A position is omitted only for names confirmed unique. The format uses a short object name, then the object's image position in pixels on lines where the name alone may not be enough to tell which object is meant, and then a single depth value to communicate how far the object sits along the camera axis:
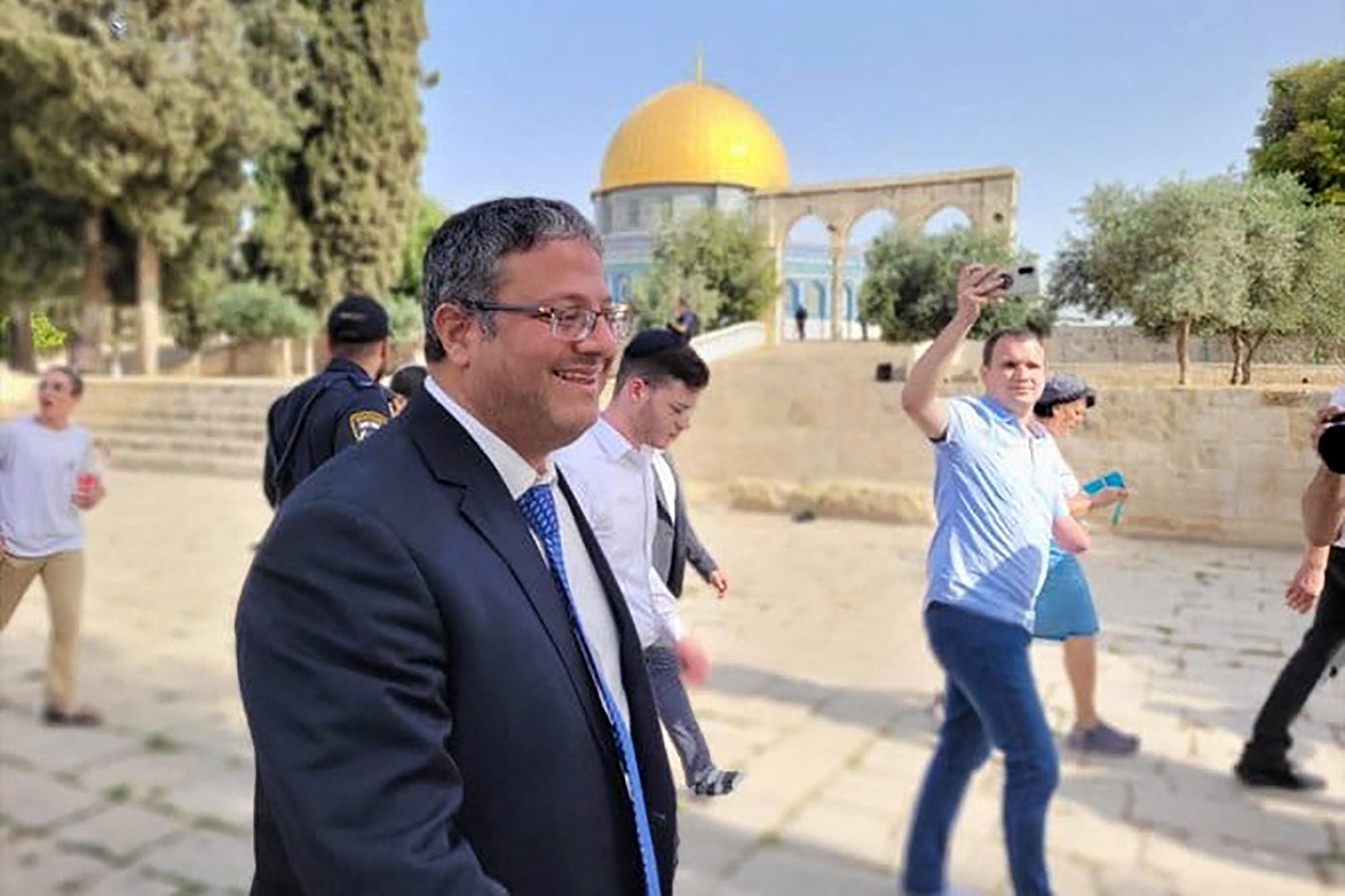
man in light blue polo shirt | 1.76
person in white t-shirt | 3.65
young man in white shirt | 1.97
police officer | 2.85
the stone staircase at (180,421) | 13.16
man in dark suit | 0.89
